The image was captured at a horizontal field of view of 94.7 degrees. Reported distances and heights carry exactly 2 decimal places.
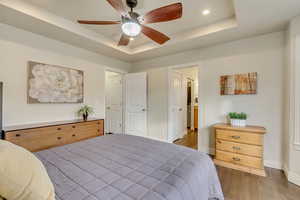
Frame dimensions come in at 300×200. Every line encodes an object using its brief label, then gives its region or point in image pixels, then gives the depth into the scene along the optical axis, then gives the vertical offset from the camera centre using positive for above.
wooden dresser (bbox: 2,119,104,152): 2.05 -0.59
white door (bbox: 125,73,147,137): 4.03 -0.13
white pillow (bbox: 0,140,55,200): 0.59 -0.37
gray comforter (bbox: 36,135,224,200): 0.86 -0.57
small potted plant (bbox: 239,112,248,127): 2.55 -0.34
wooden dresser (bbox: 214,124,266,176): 2.28 -0.83
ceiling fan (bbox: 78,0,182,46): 1.51 +1.00
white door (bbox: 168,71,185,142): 3.79 -0.21
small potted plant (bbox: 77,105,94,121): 3.09 -0.28
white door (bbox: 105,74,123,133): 4.48 -0.15
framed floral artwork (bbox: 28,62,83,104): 2.54 +0.30
